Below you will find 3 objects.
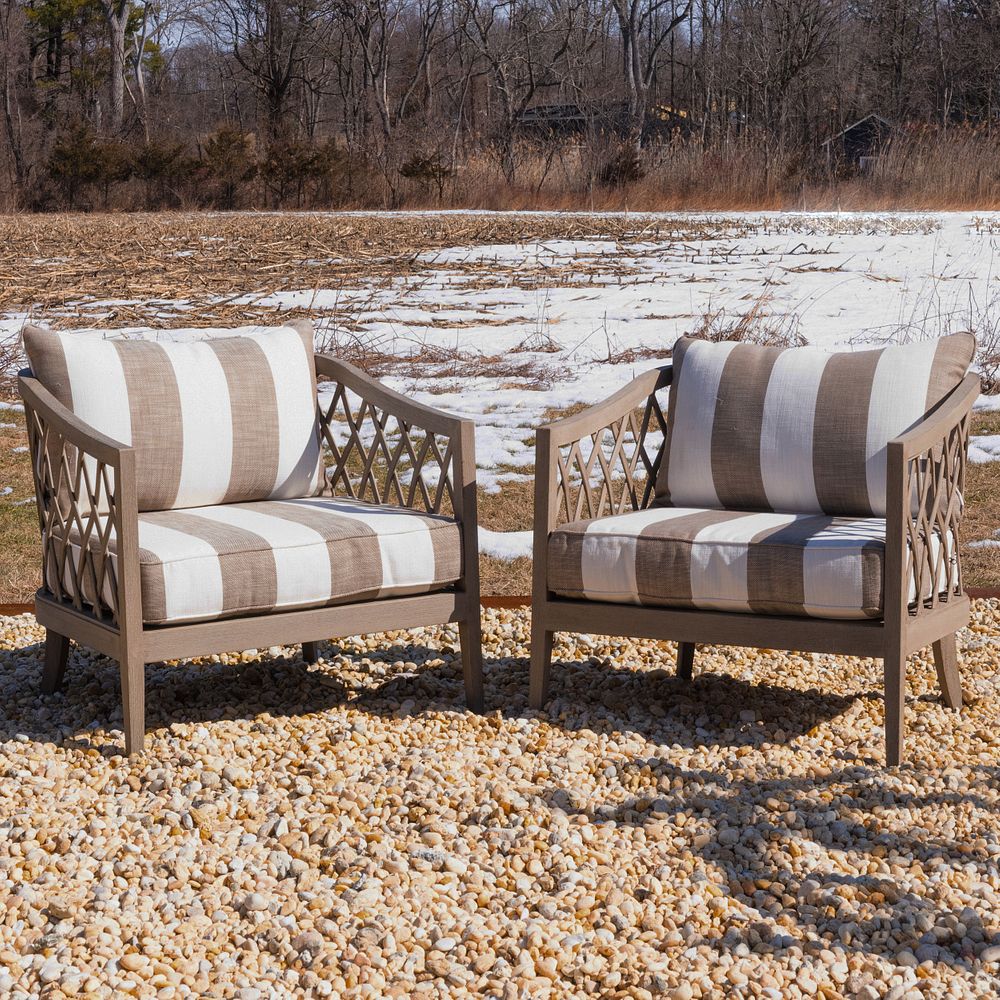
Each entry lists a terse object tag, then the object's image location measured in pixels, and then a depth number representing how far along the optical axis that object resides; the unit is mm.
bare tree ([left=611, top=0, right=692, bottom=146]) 30109
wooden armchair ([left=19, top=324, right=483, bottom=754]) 2553
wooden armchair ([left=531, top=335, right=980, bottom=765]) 2537
